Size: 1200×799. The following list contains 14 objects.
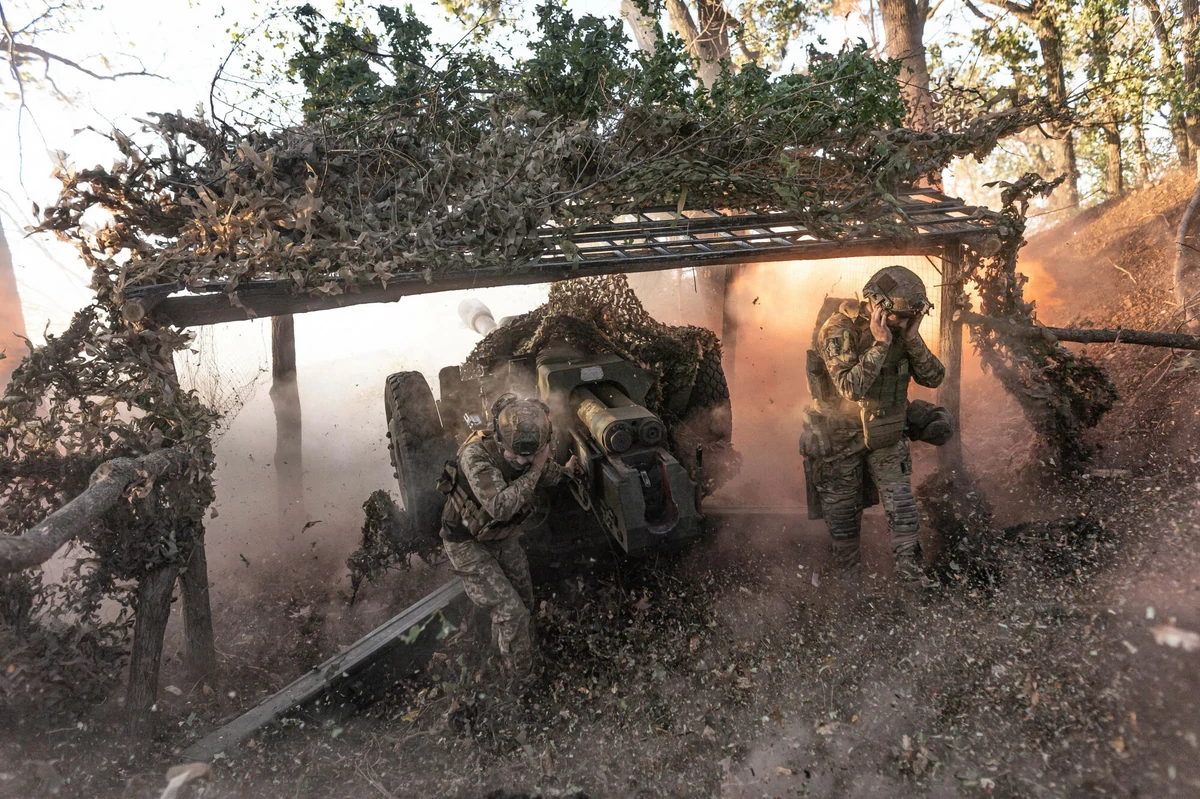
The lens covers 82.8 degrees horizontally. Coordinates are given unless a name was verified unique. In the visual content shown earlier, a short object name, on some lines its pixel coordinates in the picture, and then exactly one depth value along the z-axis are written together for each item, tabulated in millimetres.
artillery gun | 4363
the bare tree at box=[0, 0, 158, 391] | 7512
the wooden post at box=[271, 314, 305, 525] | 7805
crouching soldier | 4281
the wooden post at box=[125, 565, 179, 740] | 4047
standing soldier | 4734
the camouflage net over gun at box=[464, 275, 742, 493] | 6086
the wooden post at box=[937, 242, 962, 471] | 5984
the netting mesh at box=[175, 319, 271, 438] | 9195
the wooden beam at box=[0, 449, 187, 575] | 2717
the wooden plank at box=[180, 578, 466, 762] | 4129
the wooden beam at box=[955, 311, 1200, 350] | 5332
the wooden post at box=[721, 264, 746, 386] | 9445
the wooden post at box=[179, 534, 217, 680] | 4504
